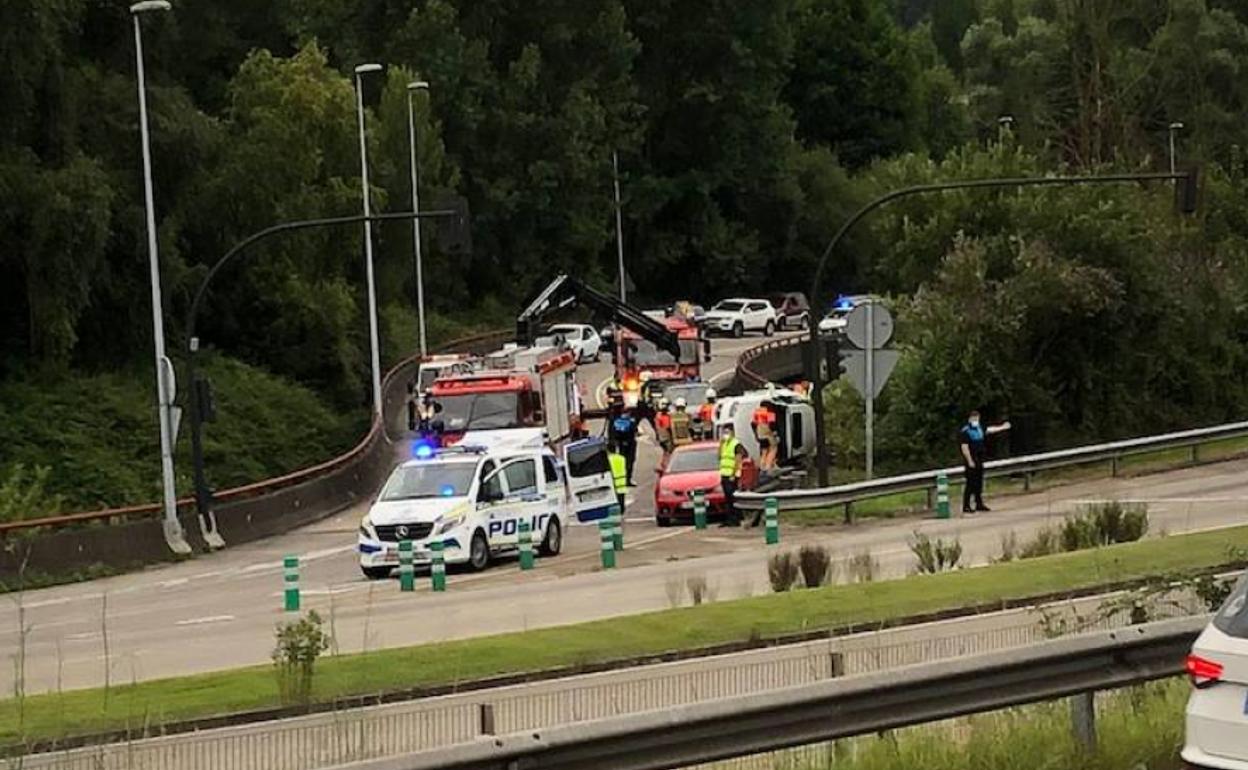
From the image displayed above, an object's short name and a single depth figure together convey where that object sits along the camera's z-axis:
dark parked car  102.50
